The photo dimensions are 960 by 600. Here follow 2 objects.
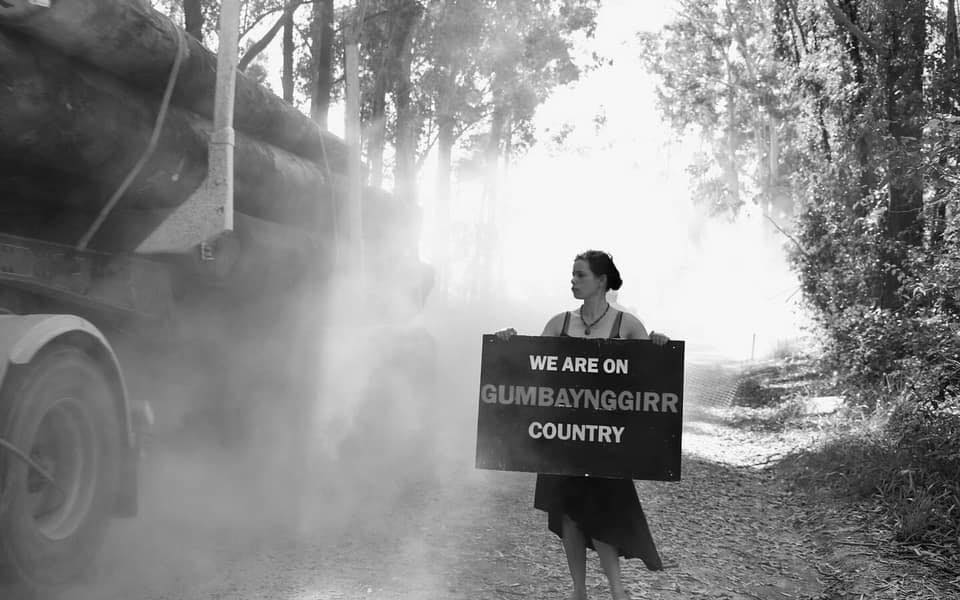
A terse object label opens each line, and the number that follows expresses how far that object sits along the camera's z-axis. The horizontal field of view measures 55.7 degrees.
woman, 4.46
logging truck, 4.05
